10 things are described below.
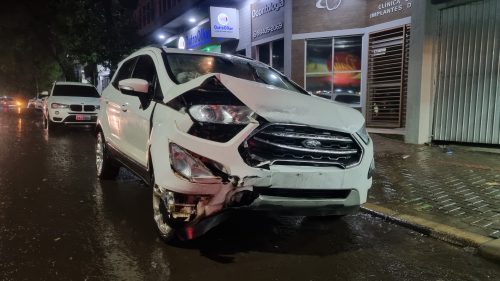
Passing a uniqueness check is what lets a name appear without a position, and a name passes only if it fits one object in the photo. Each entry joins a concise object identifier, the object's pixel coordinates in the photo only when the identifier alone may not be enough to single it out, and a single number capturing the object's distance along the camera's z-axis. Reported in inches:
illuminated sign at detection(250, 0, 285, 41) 648.4
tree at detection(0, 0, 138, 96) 985.5
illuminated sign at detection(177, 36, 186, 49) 996.2
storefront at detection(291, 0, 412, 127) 514.0
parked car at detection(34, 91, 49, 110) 1126.4
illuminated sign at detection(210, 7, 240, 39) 738.2
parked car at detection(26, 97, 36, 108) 1572.3
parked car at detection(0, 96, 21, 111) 1573.6
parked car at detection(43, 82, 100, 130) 563.2
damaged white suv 140.4
